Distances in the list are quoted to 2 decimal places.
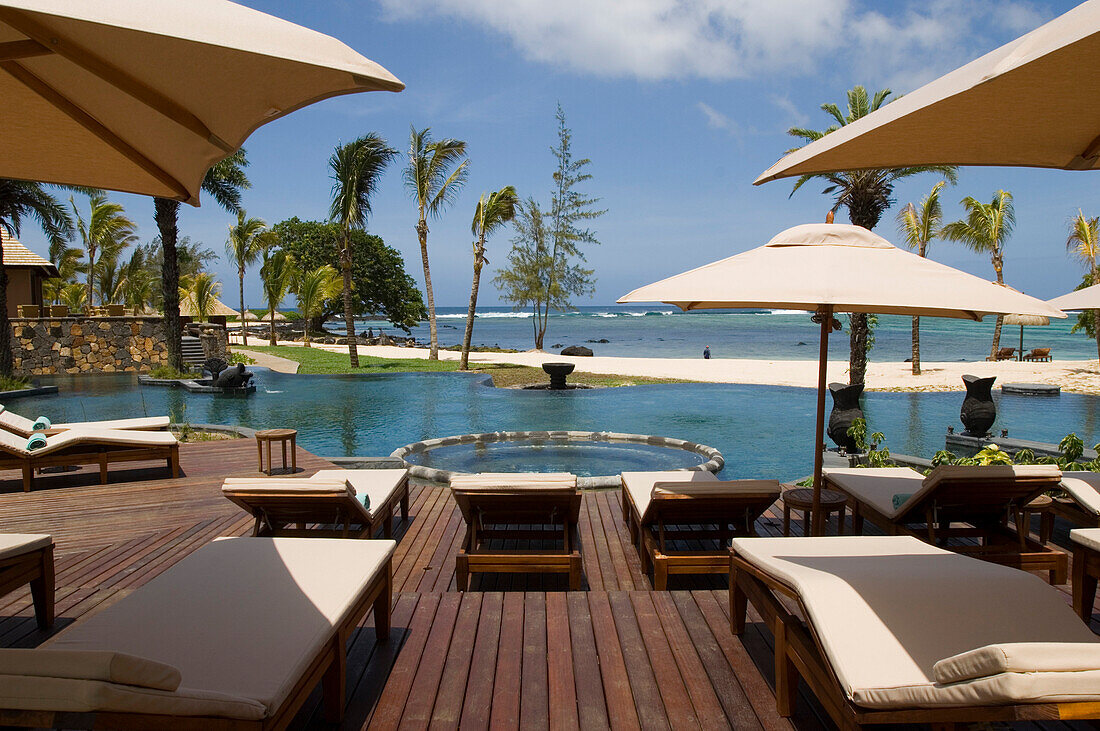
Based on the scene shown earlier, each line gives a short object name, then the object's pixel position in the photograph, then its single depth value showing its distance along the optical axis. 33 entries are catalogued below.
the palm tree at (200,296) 28.68
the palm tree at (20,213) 14.68
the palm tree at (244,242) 31.44
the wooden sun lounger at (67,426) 6.47
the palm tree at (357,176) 19.80
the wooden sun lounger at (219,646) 1.51
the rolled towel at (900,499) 4.07
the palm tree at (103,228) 25.41
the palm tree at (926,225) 19.45
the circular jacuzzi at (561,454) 8.21
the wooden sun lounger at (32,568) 2.85
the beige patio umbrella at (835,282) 2.80
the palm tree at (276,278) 31.47
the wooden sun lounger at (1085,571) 2.93
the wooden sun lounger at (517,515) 3.64
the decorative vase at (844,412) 7.47
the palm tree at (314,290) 32.28
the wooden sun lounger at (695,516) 3.67
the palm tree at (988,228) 23.34
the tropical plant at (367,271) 45.31
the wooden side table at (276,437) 6.31
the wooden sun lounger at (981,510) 3.69
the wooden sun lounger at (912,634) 1.55
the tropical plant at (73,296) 31.23
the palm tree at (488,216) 20.91
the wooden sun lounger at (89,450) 6.09
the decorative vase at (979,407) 8.62
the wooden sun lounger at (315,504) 3.78
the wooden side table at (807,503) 4.27
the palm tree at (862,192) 13.06
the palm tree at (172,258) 16.70
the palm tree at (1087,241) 22.22
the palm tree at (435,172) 20.56
